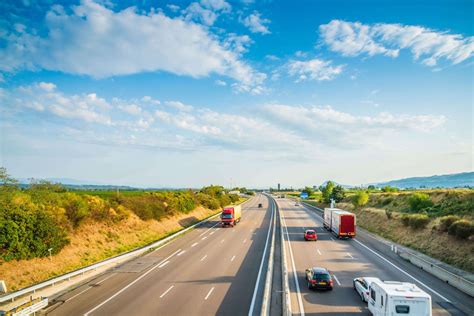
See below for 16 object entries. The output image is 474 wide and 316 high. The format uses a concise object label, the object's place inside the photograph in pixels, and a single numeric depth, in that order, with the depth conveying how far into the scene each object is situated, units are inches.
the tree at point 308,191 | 6176.2
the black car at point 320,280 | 794.2
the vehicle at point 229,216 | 2047.2
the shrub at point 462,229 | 1165.0
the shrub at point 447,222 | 1321.4
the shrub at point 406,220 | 1629.1
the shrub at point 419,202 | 2026.3
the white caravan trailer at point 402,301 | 563.5
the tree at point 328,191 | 3566.2
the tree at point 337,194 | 3425.2
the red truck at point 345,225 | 1558.7
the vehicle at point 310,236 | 1508.4
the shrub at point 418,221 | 1515.7
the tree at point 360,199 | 2802.7
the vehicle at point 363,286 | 717.3
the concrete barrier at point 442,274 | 790.8
